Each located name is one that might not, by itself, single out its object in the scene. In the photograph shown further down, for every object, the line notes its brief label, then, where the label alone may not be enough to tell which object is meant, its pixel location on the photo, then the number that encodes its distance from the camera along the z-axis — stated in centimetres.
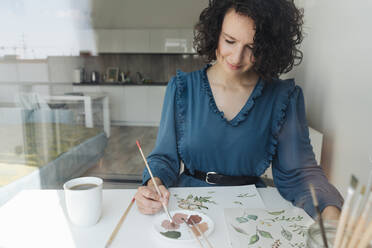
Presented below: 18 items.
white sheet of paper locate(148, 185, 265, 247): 62
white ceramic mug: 54
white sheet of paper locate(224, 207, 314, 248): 50
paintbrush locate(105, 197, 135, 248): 51
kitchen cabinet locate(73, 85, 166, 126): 334
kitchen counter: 375
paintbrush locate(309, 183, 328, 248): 30
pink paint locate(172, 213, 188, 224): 57
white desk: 52
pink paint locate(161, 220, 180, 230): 55
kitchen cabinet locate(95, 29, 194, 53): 388
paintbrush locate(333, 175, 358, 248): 25
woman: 81
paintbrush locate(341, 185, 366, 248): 25
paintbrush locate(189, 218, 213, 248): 48
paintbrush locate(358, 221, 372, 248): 24
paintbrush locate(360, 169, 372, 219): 26
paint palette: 52
